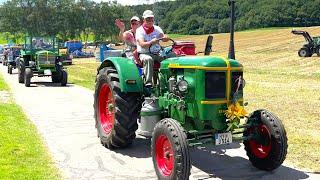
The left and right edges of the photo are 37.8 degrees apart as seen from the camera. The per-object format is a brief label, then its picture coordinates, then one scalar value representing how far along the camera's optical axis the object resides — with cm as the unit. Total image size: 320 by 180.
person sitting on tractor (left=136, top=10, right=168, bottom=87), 667
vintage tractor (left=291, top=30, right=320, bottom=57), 2747
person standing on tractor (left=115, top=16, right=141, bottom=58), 781
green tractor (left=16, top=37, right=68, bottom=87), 1838
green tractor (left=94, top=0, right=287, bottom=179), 541
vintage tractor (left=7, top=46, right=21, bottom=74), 2679
